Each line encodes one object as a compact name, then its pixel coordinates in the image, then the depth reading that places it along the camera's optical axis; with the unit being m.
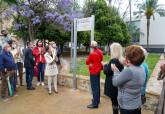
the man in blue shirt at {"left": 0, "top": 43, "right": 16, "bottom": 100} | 3.53
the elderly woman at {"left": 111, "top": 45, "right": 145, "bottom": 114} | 1.65
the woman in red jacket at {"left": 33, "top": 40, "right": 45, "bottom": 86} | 4.28
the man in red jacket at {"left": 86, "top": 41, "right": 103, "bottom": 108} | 3.03
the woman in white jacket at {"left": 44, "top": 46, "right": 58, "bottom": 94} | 3.87
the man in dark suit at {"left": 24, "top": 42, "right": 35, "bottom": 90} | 4.03
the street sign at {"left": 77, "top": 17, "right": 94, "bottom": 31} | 3.74
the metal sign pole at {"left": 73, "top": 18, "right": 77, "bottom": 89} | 3.98
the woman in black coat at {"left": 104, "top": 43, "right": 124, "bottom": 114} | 2.29
